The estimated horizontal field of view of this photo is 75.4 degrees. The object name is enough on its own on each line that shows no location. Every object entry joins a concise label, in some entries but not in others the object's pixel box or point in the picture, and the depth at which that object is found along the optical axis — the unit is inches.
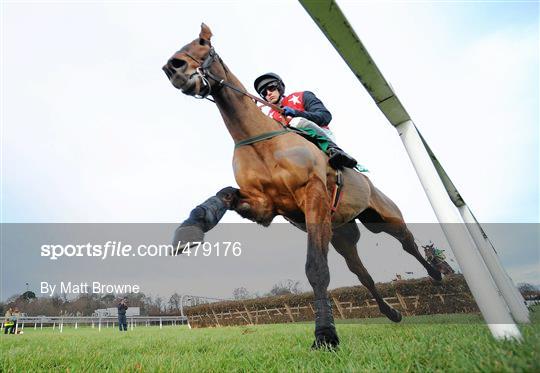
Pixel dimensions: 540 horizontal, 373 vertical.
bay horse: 126.3
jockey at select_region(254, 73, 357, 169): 167.8
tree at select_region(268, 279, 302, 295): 929.2
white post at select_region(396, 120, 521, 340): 68.4
